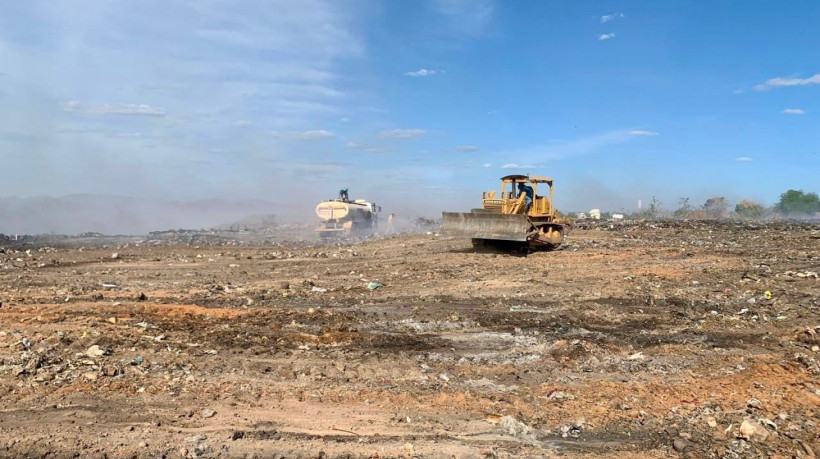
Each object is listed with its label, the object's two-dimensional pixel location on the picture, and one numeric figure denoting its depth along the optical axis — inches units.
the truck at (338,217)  1006.4
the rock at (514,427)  158.4
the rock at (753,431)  153.6
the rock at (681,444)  149.6
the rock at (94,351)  206.2
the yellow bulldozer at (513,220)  538.9
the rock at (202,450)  142.9
